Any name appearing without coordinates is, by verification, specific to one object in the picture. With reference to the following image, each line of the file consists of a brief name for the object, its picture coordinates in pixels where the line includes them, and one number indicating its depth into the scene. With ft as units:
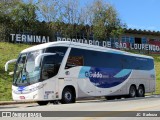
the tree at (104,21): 178.60
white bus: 67.77
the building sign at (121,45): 175.47
